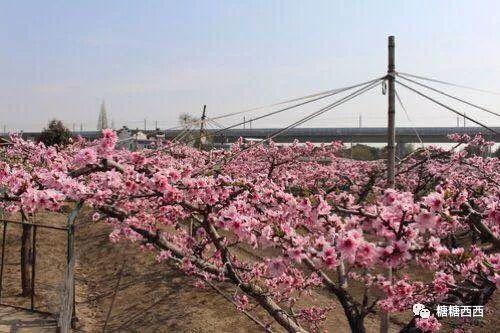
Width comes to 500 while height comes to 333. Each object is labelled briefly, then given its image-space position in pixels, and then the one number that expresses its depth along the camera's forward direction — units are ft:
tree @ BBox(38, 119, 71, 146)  126.11
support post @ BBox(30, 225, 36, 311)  35.66
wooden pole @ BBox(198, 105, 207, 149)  51.84
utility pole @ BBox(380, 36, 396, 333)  21.25
